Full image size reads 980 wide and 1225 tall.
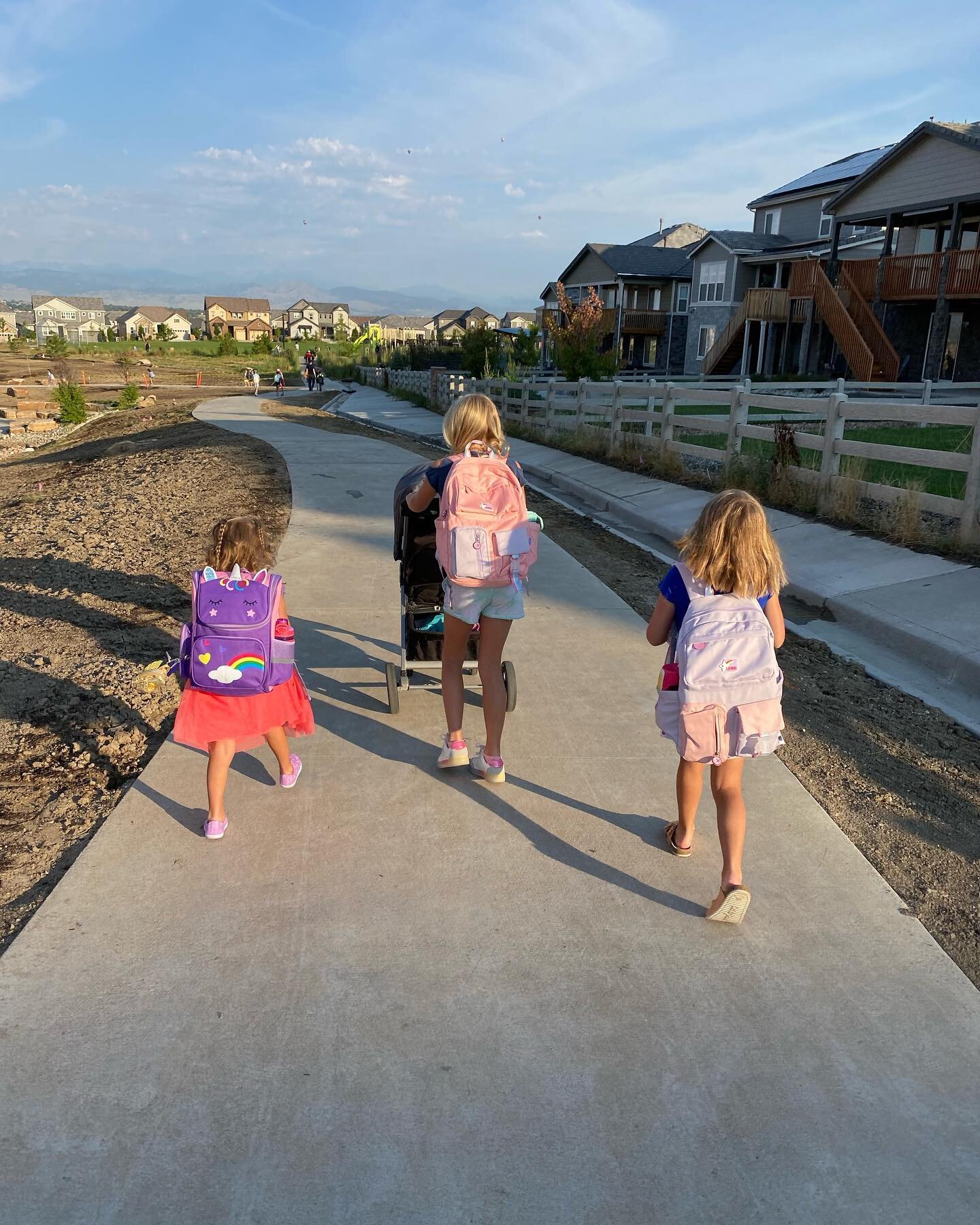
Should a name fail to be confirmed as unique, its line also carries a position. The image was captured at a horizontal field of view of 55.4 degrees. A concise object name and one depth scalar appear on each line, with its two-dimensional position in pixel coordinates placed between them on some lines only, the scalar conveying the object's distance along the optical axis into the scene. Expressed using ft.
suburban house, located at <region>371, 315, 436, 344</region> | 497.87
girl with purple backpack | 12.09
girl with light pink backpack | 10.60
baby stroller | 16.25
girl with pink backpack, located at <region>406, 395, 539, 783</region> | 13.14
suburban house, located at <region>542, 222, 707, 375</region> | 147.02
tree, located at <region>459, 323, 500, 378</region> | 112.57
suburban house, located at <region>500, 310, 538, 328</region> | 442.50
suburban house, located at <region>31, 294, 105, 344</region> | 567.59
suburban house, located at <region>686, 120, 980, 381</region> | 84.48
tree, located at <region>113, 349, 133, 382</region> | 241.35
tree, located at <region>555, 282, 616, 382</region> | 78.23
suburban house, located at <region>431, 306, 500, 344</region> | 425.69
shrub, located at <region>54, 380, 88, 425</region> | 109.19
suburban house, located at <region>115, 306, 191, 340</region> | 590.14
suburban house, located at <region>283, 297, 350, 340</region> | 562.66
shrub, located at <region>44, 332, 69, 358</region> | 282.97
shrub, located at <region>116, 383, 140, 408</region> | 121.80
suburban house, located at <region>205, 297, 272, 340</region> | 533.96
